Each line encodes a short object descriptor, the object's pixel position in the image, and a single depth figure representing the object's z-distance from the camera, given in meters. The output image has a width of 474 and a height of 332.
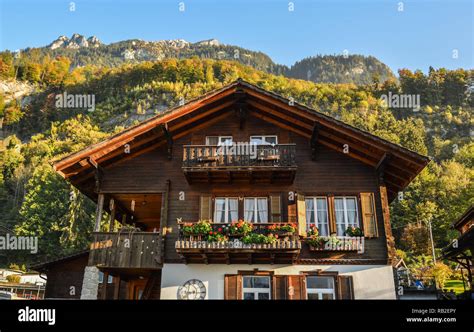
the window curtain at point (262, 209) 17.19
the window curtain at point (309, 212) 17.00
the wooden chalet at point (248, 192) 15.89
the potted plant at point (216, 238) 15.34
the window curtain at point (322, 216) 16.88
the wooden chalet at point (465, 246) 22.55
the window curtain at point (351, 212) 16.91
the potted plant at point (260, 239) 15.16
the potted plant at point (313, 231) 16.33
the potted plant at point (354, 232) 16.47
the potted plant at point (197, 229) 15.50
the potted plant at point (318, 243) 16.11
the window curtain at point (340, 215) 16.80
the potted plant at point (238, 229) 15.43
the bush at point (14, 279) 36.31
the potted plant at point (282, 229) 15.41
